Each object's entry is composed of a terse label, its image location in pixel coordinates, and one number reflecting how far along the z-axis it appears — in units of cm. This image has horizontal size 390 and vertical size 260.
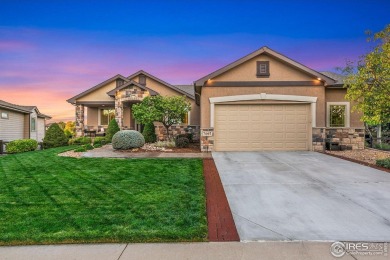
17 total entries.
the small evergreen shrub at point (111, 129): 1648
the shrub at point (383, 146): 1398
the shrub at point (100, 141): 1580
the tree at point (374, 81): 859
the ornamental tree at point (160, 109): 1318
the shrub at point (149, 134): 1581
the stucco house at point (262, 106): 1158
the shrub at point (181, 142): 1311
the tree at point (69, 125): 3428
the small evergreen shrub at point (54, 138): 1634
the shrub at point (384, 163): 762
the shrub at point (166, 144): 1355
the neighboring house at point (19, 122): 1764
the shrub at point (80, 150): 1186
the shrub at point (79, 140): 1743
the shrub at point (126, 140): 1155
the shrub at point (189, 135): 1618
